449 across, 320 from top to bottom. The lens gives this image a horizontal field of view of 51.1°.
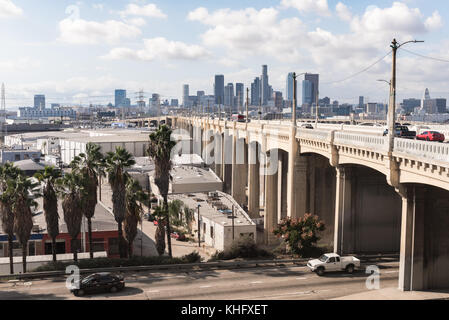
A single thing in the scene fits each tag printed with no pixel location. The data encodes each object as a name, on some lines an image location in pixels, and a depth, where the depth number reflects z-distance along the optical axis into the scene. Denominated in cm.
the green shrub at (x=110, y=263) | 3400
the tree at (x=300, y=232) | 3844
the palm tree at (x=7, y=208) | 3391
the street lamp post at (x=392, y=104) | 3033
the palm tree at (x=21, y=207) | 3372
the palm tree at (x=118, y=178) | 3753
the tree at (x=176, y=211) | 5950
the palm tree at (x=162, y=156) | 4025
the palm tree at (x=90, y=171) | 3759
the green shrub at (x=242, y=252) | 3828
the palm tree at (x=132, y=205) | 3778
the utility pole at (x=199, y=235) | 5778
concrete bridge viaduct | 2962
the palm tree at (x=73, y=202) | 3597
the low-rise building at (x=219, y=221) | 5519
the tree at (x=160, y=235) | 4000
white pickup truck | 3234
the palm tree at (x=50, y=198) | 3562
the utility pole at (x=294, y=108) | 5278
